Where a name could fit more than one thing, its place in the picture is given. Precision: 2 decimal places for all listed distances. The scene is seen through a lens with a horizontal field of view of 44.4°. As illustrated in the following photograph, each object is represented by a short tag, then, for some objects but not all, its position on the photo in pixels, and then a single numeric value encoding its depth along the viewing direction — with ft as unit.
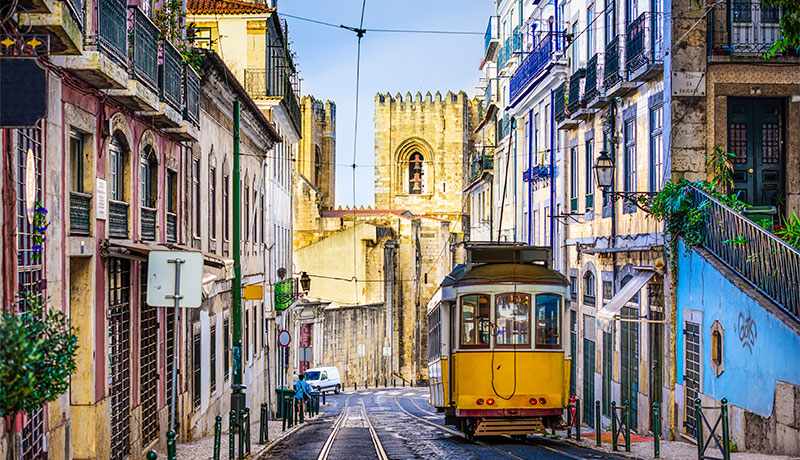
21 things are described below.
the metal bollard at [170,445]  33.06
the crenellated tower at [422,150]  263.08
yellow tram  50.93
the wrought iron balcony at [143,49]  41.83
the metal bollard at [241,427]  47.34
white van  151.74
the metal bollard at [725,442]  38.20
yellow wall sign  73.97
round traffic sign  79.92
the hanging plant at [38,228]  31.99
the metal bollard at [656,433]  46.16
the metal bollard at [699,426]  41.09
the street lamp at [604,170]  61.31
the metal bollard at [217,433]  40.47
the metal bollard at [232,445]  45.49
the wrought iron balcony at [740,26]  57.72
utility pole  59.88
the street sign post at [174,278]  33.37
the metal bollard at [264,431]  57.38
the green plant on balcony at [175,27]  52.85
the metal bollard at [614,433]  50.47
